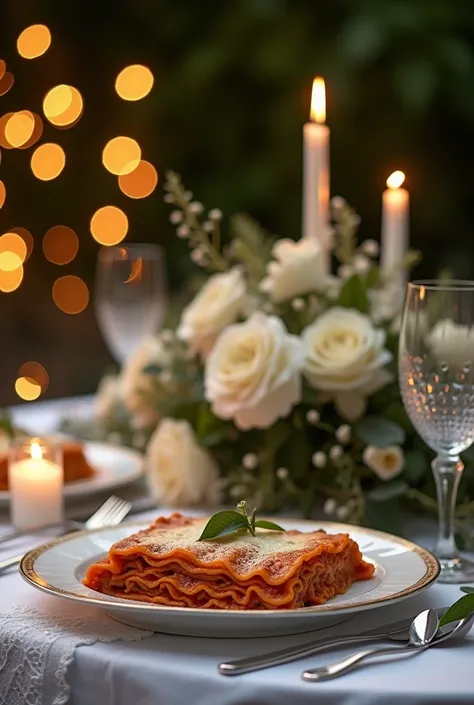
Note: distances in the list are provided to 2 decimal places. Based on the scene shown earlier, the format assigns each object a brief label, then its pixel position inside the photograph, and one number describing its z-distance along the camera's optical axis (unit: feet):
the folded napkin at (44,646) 4.03
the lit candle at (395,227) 5.76
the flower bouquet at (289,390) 4.91
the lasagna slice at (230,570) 4.01
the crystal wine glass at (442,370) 4.39
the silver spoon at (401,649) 3.84
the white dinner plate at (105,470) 5.18
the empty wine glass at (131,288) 6.07
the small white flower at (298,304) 5.16
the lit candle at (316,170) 5.23
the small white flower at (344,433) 4.90
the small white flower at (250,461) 5.02
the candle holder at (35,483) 4.97
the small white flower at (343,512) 4.90
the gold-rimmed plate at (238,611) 3.95
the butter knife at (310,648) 3.86
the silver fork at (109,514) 4.93
